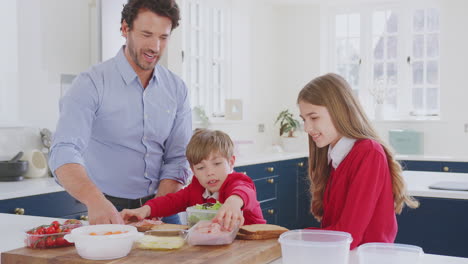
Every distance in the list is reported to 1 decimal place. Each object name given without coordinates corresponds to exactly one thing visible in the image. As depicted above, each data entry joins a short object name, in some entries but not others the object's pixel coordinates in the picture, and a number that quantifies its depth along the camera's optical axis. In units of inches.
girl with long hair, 69.4
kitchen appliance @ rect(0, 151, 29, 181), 135.0
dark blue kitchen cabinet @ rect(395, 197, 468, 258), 125.6
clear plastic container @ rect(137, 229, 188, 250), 57.4
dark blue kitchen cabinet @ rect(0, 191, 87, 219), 117.5
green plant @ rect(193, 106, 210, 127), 207.3
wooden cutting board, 54.0
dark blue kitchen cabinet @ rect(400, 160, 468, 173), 217.5
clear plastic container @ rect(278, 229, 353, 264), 47.8
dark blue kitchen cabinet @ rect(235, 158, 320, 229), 207.2
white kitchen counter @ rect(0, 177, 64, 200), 117.3
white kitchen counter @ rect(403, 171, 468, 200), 112.3
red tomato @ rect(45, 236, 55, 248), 58.7
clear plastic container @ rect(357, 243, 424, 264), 46.8
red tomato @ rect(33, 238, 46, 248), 58.8
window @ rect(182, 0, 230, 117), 216.4
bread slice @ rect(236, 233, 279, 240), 62.3
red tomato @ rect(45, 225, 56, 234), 59.6
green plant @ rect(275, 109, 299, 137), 255.1
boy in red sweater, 77.3
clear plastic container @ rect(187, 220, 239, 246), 58.7
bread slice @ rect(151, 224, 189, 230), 67.6
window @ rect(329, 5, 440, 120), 253.9
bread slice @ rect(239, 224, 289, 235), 62.6
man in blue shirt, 77.3
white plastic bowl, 53.2
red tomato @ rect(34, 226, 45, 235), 59.5
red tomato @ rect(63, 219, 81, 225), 67.0
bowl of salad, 66.3
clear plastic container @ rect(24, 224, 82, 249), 58.8
